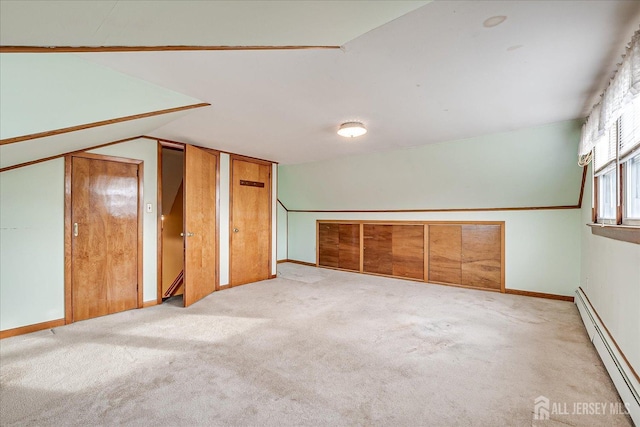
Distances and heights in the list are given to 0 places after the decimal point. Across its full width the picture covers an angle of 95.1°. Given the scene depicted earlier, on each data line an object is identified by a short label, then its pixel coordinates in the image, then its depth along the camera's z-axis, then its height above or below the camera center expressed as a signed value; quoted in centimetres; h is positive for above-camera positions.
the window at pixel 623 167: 184 +34
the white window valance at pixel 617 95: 136 +66
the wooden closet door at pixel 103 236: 301 -26
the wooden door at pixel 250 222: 442 -15
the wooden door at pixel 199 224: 348 -15
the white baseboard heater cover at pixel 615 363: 157 -98
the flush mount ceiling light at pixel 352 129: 283 +82
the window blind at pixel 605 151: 218 +53
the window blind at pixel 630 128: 175 +55
